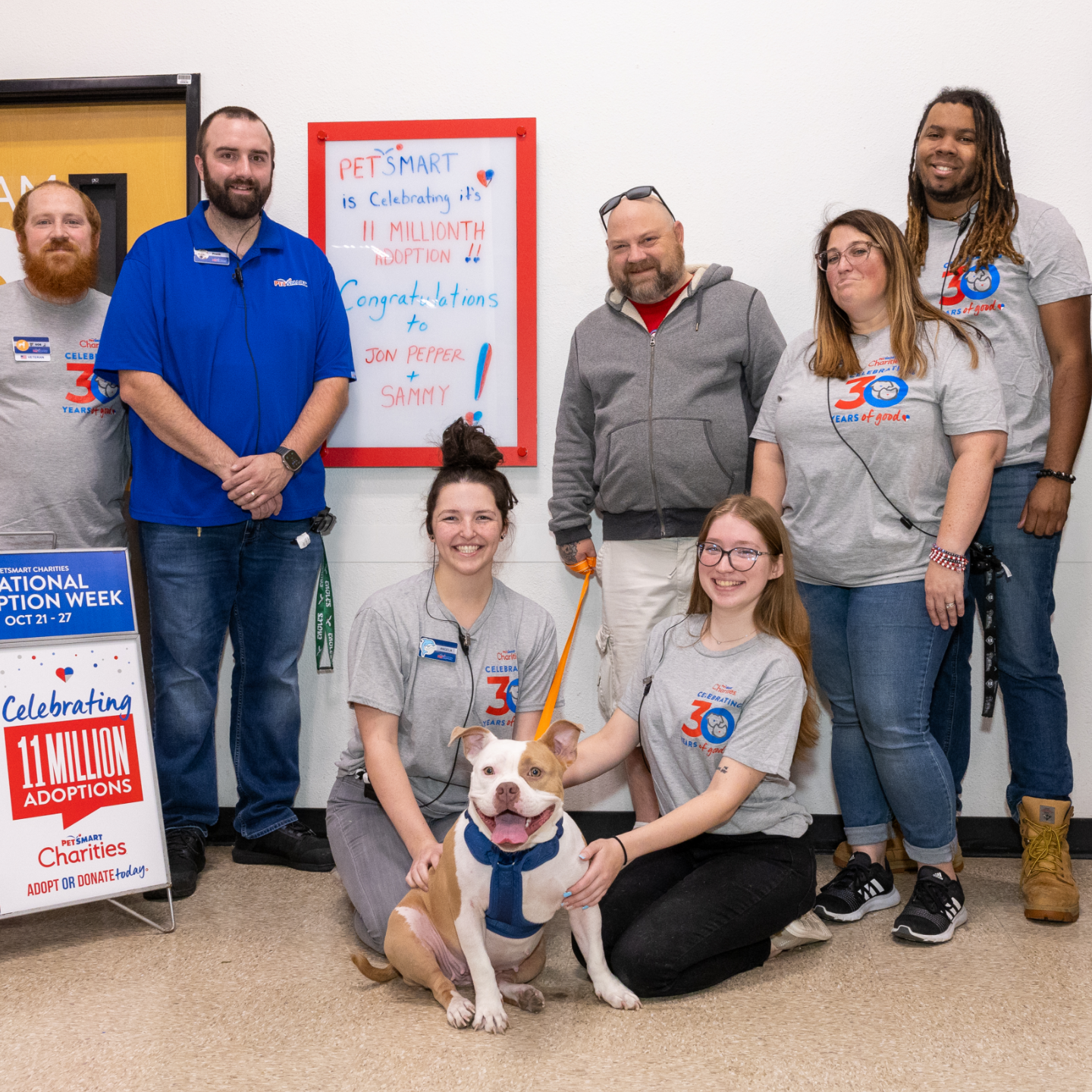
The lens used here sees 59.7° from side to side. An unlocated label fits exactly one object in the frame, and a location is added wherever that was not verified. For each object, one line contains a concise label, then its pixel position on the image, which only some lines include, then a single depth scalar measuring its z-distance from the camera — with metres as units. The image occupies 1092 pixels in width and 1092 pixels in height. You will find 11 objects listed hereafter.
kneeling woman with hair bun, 1.95
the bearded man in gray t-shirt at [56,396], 2.33
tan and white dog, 1.57
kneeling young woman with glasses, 1.78
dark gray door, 2.77
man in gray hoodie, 2.31
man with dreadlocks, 2.23
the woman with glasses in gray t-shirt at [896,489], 2.02
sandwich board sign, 2.02
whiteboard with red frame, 2.66
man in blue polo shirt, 2.35
